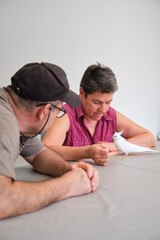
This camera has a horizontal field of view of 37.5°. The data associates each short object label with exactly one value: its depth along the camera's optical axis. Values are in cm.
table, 63
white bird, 154
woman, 157
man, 72
